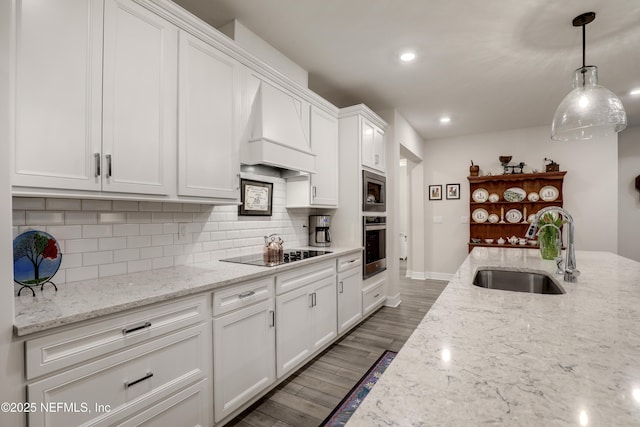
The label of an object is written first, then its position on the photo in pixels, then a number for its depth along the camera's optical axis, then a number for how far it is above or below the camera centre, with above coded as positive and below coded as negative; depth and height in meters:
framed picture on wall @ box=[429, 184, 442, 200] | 5.82 +0.44
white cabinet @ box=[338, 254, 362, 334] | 3.02 -0.81
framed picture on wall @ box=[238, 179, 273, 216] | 2.67 +0.16
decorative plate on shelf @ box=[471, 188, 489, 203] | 5.38 +0.34
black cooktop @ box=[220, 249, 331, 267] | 2.26 -0.36
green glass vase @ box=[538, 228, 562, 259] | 2.28 -0.22
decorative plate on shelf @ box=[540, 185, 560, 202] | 4.92 +0.35
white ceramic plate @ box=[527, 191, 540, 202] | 4.99 +0.29
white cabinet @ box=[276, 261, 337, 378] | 2.20 -0.81
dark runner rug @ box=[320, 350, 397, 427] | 1.88 -1.27
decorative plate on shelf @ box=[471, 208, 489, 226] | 5.41 -0.01
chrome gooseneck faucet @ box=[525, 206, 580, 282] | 1.61 -0.20
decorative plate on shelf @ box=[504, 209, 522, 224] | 5.18 -0.03
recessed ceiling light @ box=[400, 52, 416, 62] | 2.77 +1.47
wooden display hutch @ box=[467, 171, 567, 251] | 4.93 +0.19
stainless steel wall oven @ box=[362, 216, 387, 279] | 3.54 -0.37
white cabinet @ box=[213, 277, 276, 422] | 1.71 -0.79
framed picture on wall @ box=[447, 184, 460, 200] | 5.65 +0.44
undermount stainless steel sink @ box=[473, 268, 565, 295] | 1.88 -0.43
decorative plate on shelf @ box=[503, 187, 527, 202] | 5.13 +0.34
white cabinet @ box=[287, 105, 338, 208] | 3.09 +0.45
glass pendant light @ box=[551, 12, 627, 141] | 2.00 +0.72
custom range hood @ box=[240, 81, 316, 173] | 2.30 +0.67
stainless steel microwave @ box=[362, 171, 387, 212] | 3.52 +0.28
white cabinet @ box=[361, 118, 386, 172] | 3.54 +0.84
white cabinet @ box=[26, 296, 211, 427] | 1.11 -0.68
